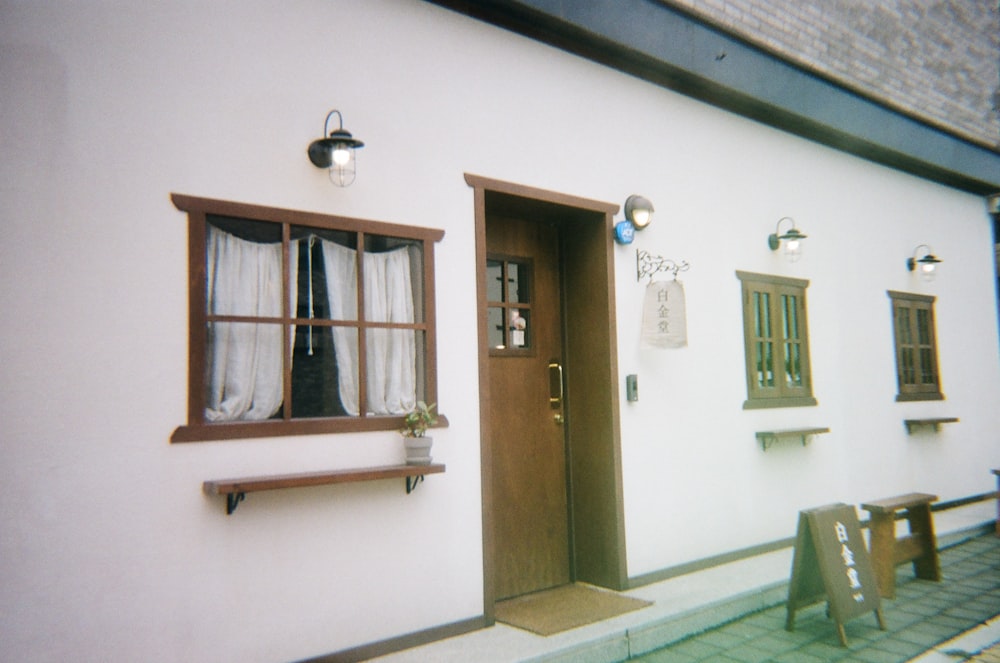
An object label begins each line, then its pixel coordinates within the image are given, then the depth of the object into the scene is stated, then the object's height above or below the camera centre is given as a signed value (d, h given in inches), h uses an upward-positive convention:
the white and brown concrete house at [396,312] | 144.4 +19.7
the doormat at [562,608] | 199.3 -63.0
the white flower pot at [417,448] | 180.7 -14.4
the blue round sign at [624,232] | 241.3 +48.0
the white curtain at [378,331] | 181.3 +14.4
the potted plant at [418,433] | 180.7 -10.9
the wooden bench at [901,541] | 238.4 -54.6
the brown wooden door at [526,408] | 226.8 -7.0
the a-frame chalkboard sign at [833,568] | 200.4 -52.0
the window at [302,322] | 161.2 +16.0
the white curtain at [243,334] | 162.6 +13.0
